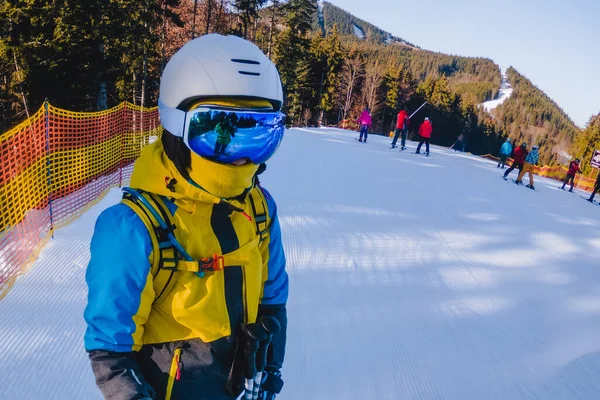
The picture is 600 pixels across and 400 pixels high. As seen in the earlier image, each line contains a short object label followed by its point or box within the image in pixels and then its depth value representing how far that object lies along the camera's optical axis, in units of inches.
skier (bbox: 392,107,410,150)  605.0
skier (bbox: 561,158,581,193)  599.0
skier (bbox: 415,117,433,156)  571.2
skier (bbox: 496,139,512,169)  635.6
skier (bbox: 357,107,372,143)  649.0
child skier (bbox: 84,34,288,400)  50.1
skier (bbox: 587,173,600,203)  522.9
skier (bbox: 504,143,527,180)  490.0
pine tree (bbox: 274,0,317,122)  1464.1
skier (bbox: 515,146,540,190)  459.2
